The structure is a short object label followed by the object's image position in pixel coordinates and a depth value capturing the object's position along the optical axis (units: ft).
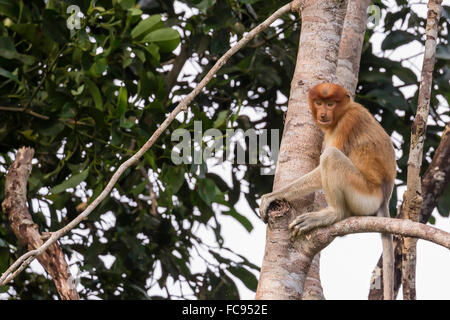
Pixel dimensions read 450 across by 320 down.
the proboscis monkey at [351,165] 17.99
